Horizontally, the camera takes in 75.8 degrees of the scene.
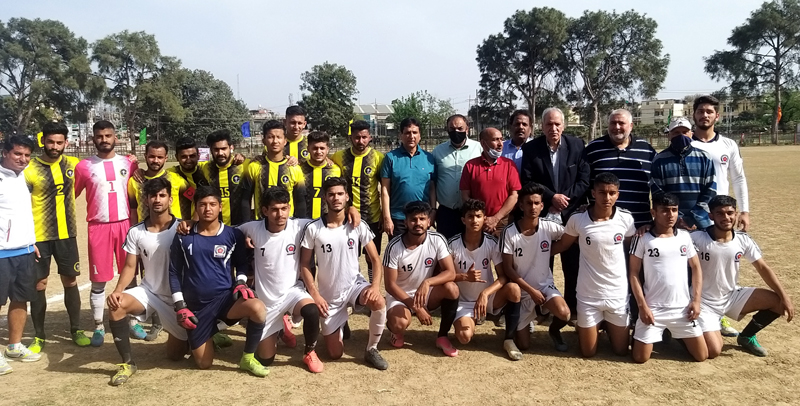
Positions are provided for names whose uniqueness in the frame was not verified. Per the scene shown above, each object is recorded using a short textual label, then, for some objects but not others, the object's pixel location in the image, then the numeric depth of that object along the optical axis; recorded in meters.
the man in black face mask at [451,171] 5.68
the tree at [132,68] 51.72
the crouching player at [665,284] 4.41
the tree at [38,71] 48.19
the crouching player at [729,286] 4.49
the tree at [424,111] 57.94
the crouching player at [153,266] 4.47
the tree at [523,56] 47.91
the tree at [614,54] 47.56
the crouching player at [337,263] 4.66
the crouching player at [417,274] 4.73
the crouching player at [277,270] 4.54
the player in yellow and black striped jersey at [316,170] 5.55
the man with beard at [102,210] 5.26
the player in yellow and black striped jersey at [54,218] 5.09
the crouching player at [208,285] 4.40
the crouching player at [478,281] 4.74
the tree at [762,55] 45.81
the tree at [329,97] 58.47
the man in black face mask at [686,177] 4.84
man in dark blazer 5.16
